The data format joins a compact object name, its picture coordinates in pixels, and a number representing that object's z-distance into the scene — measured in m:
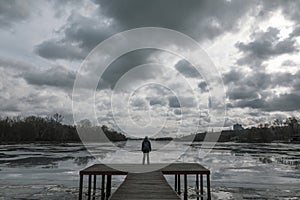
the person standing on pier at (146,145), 17.66
